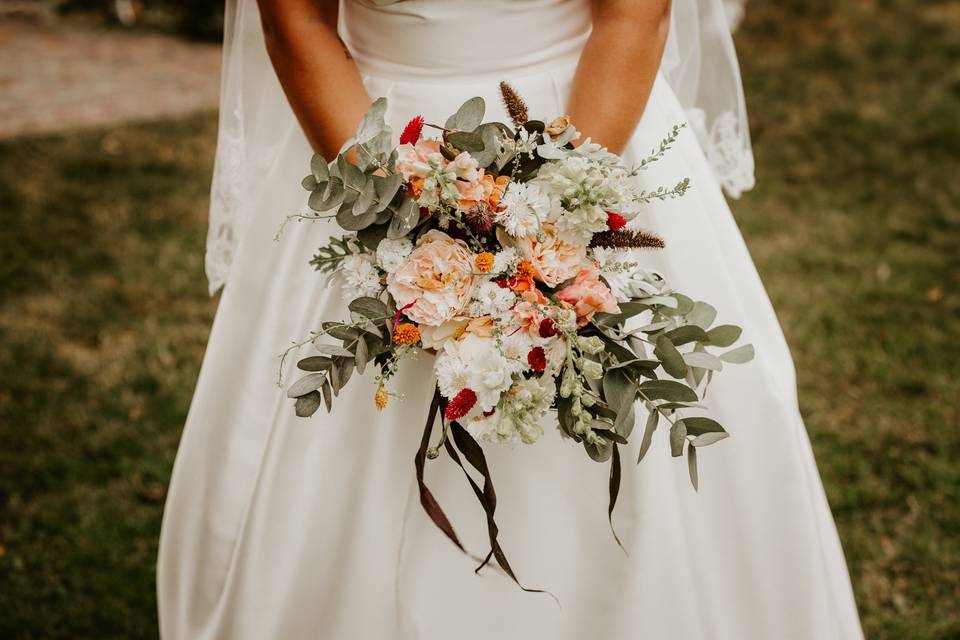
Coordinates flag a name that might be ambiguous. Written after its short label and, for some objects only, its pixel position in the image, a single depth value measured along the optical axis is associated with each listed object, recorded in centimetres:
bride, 194
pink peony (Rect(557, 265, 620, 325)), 155
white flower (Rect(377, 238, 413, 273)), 161
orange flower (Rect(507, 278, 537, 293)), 154
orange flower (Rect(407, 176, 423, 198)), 156
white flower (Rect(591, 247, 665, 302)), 165
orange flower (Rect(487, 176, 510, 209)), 155
